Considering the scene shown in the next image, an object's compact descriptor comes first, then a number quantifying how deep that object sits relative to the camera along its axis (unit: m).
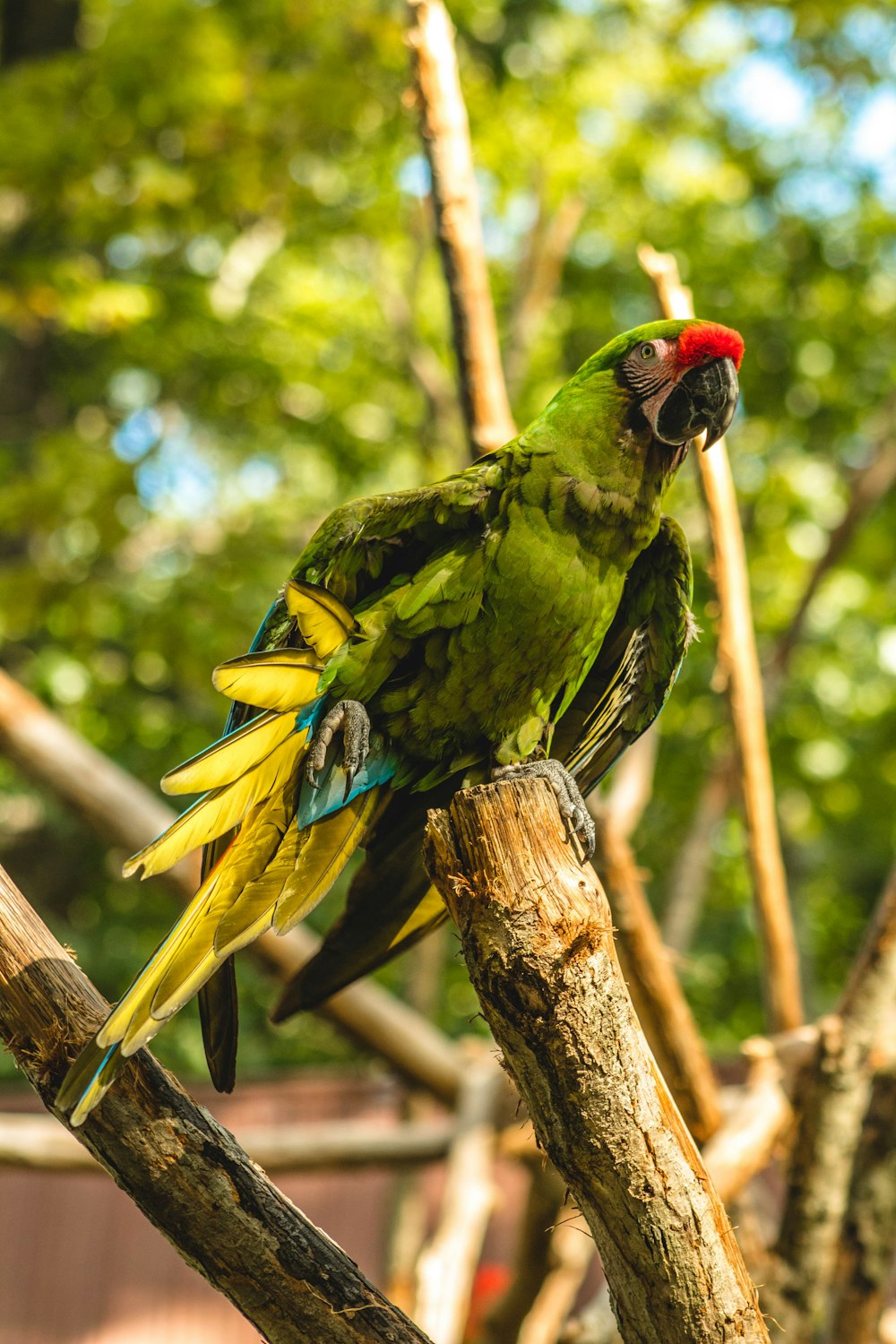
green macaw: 3.60
